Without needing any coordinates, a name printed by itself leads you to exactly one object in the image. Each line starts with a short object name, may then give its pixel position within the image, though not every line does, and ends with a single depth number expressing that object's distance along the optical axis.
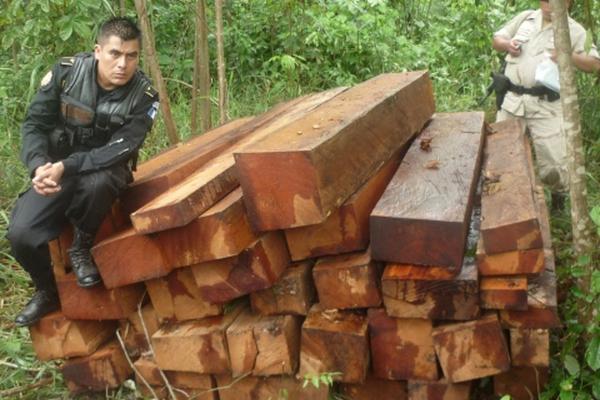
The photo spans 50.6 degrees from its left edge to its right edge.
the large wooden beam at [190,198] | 2.51
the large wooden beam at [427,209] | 2.49
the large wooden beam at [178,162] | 3.15
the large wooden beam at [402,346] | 2.68
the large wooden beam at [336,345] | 2.66
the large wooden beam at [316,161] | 2.46
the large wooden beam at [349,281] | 2.62
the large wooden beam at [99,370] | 3.09
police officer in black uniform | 2.85
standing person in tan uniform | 4.57
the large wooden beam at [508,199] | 2.48
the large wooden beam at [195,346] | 2.82
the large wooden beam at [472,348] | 2.54
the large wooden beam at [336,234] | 2.70
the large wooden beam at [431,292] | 2.51
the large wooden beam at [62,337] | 3.05
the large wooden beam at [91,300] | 2.94
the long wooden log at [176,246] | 2.56
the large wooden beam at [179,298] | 2.85
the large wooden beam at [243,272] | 2.63
